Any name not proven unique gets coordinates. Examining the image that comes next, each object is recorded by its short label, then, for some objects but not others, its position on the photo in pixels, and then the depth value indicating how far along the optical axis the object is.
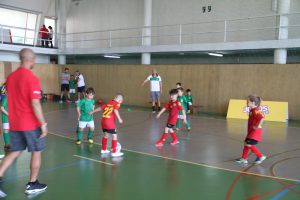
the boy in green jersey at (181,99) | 9.75
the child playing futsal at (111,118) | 6.91
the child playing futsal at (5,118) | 6.44
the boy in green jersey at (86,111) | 7.93
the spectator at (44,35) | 22.66
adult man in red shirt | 4.17
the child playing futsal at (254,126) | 6.41
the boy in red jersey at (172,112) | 8.14
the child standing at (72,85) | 20.29
